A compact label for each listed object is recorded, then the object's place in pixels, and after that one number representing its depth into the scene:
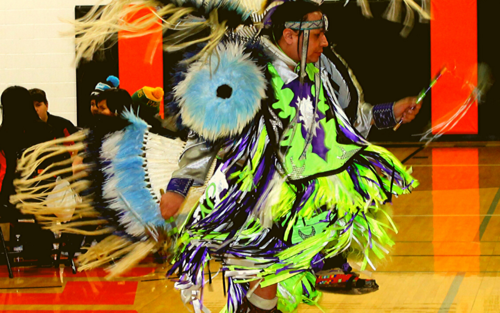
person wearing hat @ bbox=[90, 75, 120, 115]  7.35
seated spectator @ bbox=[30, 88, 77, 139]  9.01
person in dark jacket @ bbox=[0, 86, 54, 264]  7.42
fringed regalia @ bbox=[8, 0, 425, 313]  4.07
